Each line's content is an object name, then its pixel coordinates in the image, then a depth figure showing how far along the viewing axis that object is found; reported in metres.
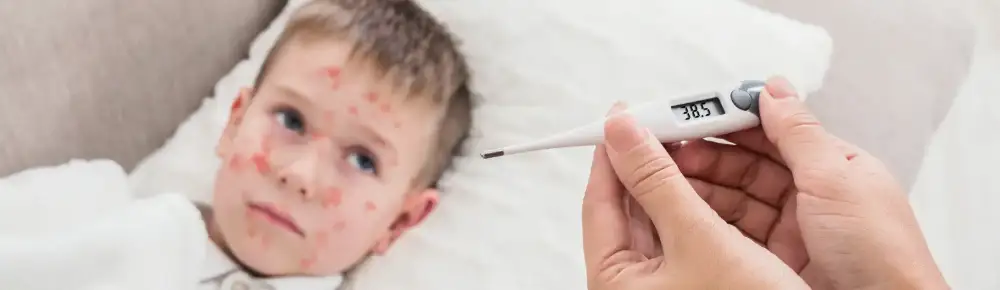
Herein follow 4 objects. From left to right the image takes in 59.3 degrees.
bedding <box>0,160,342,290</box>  0.70
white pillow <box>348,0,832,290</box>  0.82
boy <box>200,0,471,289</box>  0.78
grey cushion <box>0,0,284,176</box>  0.77
